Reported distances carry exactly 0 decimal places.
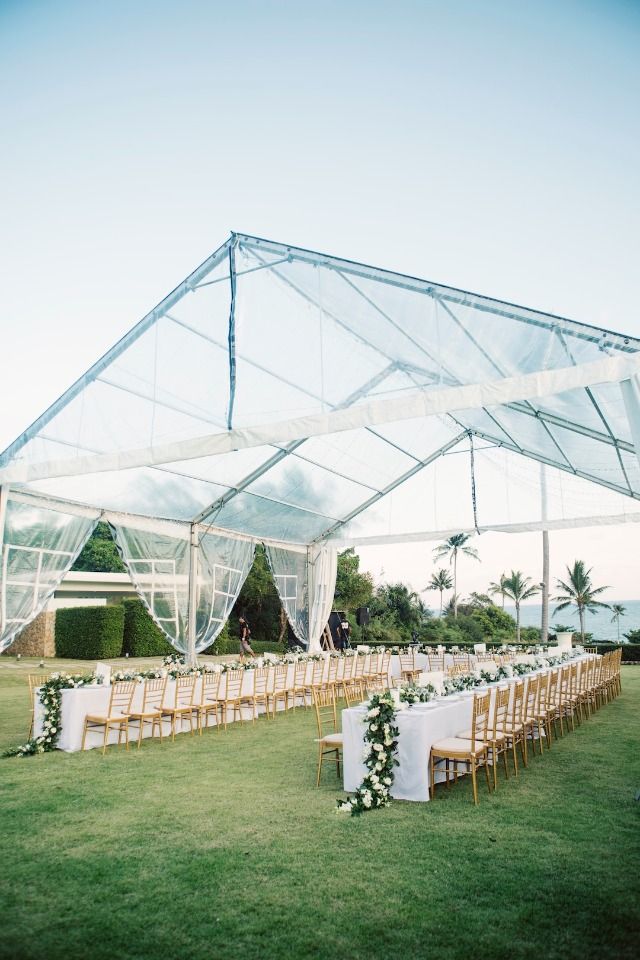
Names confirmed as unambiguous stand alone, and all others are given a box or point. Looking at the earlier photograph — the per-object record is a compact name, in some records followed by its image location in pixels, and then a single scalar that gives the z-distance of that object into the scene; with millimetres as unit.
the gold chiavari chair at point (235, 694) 9430
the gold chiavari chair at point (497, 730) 5668
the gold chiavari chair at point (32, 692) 8016
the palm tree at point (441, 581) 43625
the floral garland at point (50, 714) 7391
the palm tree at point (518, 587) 37625
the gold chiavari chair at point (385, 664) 13952
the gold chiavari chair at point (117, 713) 7566
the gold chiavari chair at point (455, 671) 10745
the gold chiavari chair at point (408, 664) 14057
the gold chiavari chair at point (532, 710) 6582
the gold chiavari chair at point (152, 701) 8153
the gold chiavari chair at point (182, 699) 8508
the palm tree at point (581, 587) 32344
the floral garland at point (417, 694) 5942
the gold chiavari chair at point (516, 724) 6103
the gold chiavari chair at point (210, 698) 8930
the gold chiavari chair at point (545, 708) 6906
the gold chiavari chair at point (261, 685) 10141
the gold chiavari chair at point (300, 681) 11062
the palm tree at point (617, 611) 43478
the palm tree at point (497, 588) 39031
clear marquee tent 6871
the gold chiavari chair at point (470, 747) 5281
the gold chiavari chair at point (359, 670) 12820
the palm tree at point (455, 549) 40062
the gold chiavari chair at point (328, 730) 6036
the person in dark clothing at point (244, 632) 16058
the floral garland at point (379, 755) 5094
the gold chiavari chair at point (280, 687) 10461
